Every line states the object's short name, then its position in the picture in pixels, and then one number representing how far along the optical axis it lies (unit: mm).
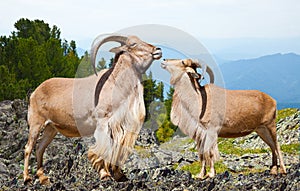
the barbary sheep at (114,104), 10820
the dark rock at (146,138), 11898
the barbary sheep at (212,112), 11997
